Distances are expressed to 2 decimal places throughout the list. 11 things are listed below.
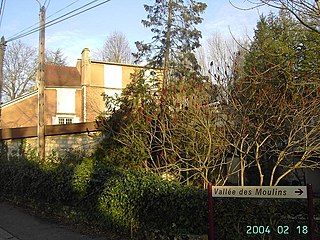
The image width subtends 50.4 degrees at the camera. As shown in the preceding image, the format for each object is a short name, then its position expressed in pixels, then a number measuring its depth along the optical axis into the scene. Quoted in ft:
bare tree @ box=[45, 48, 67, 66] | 158.84
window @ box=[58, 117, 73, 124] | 111.14
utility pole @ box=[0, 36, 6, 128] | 59.62
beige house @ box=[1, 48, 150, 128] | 105.81
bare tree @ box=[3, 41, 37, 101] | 131.85
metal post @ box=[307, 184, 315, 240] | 14.88
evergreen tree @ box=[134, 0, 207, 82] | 79.77
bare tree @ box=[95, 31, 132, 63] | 142.61
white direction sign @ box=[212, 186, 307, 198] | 15.34
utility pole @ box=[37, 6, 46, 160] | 43.32
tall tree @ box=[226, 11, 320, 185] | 26.78
